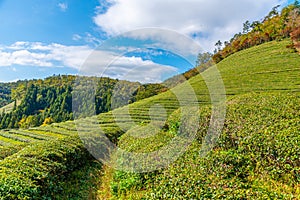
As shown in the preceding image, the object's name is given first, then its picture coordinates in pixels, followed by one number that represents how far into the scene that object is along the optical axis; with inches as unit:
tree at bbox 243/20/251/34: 2118.6
